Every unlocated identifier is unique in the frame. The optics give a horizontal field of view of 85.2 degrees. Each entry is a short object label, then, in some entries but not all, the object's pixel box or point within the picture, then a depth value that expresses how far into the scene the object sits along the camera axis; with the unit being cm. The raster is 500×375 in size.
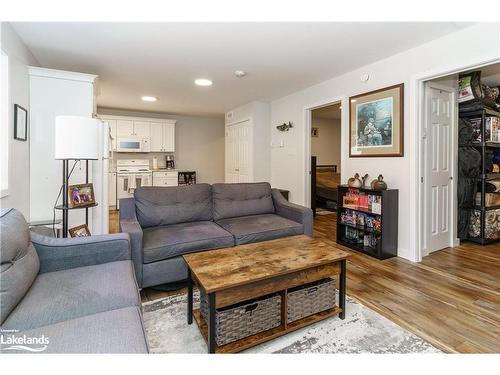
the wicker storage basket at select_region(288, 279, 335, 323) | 169
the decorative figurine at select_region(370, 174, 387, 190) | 308
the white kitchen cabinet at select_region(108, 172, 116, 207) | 589
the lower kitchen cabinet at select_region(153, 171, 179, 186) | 638
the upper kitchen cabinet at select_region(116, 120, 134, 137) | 598
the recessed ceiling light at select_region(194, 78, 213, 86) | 393
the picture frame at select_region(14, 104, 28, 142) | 240
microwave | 598
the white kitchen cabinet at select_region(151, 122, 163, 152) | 634
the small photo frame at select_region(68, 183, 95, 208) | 238
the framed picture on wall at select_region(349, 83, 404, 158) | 305
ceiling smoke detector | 355
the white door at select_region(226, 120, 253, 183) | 546
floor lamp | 215
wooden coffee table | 145
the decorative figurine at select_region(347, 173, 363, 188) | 332
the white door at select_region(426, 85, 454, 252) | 311
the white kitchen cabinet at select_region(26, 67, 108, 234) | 279
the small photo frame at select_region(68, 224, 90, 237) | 232
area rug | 155
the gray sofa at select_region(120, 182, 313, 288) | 217
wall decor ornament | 483
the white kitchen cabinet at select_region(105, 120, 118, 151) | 590
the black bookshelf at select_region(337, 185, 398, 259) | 300
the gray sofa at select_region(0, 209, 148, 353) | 103
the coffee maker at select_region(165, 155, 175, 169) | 672
